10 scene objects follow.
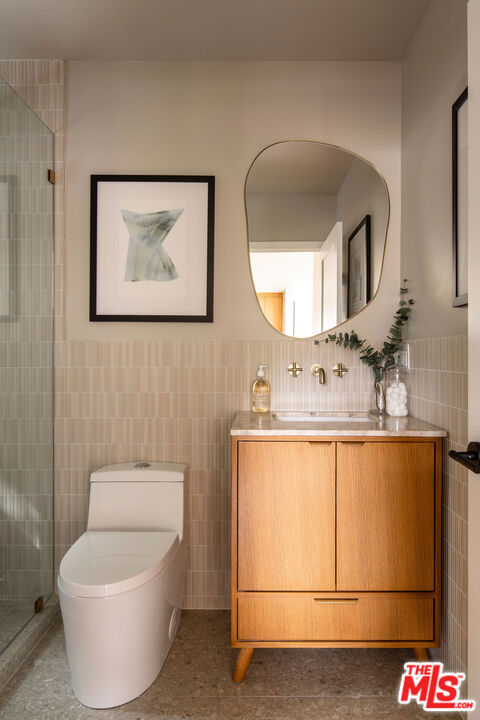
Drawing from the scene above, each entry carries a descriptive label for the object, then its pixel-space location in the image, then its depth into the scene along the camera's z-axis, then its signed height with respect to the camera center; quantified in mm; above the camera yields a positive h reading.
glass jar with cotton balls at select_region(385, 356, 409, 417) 2006 -143
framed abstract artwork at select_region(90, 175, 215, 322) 2201 +465
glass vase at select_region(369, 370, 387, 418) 2078 -161
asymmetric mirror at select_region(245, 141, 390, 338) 2180 +567
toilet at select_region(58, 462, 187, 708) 1507 -790
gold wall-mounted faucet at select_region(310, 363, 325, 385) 2161 -51
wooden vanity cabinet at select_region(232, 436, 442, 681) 1681 -621
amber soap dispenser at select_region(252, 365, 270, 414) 2119 -145
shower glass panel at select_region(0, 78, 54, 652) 1813 -16
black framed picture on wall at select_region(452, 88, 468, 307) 1514 +503
